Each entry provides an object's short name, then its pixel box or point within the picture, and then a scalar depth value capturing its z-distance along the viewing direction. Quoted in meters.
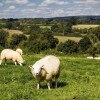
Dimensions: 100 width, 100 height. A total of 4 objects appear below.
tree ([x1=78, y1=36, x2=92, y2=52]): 117.94
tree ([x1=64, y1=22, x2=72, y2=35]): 174.12
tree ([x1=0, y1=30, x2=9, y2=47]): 127.38
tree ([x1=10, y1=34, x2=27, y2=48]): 129.23
